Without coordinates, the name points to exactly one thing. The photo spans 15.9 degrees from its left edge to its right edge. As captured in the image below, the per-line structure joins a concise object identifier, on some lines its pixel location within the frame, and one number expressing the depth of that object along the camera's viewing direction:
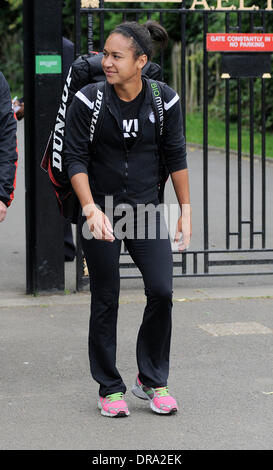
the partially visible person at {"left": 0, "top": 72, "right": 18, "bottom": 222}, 5.08
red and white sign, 7.57
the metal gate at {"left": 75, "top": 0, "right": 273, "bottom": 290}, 7.40
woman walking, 4.63
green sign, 7.25
